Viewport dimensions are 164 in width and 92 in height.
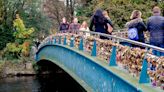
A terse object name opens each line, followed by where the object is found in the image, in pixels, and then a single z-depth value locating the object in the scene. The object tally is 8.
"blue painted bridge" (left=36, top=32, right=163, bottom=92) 7.07
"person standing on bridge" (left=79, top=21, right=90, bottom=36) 14.10
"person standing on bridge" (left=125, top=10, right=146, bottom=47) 8.32
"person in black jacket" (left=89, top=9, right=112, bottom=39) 9.86
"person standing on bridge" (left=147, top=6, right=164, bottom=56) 8.07
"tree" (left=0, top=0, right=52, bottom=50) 33.18
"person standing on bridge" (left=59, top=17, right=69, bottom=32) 17.55
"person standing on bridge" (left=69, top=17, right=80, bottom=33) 15.48
